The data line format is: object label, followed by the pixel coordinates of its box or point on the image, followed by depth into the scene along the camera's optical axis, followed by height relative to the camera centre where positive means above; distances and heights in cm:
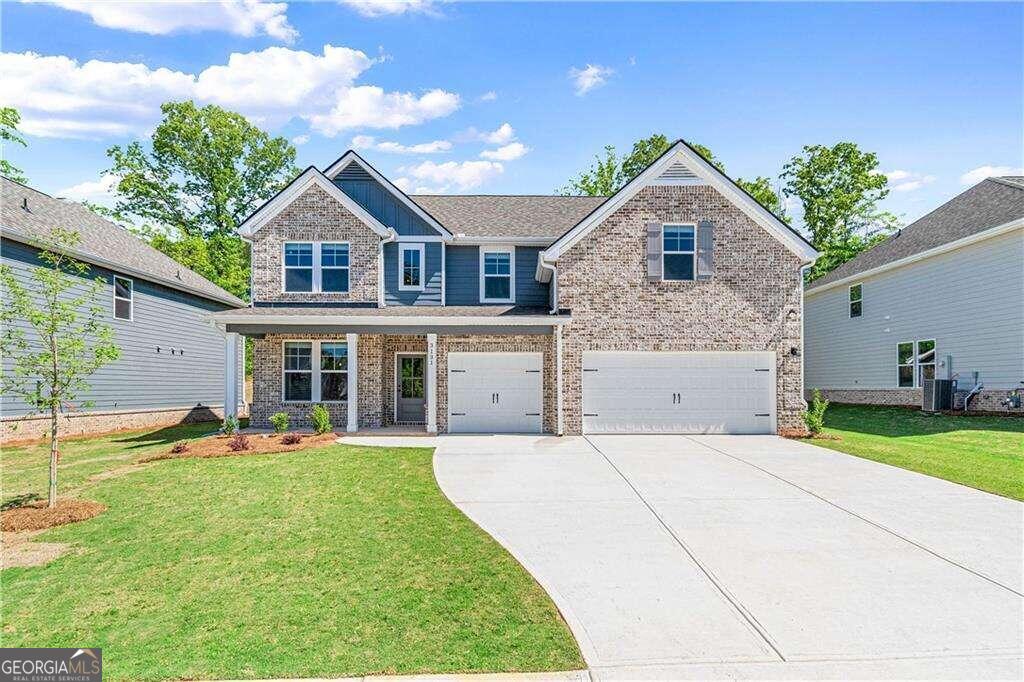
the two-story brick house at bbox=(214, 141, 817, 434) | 1538 +73
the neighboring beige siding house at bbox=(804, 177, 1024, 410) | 1650 +173
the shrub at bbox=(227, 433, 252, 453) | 1260 -204
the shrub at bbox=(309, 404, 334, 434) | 1470 -173
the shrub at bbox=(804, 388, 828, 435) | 1441 -168
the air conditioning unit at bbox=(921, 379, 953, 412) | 1792 -128
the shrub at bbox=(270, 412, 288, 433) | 1496 -179
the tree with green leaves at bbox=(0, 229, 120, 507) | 767 +17
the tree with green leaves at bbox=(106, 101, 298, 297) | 3375 +1124
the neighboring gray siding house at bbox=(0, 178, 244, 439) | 1526 +116
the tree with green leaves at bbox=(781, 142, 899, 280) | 3438 +1018
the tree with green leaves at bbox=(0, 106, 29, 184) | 1762 +755
